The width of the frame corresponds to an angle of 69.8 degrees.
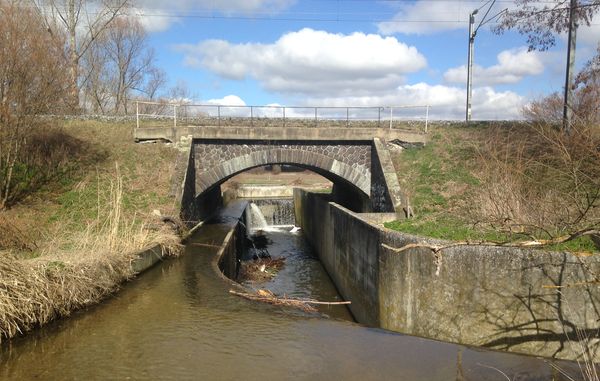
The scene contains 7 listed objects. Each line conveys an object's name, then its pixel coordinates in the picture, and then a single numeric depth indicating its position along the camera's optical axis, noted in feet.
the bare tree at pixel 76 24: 84.18
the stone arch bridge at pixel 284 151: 56.24
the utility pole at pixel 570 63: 46.29
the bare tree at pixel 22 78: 40.24
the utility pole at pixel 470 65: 68.24
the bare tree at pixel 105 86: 110.32
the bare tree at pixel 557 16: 45.47
